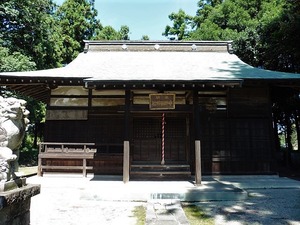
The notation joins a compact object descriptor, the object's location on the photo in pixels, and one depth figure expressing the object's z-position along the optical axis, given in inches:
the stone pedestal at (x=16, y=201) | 104.4
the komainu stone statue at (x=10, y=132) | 108.3
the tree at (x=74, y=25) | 962.7
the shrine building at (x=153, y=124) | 362.9
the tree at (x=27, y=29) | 595.2
